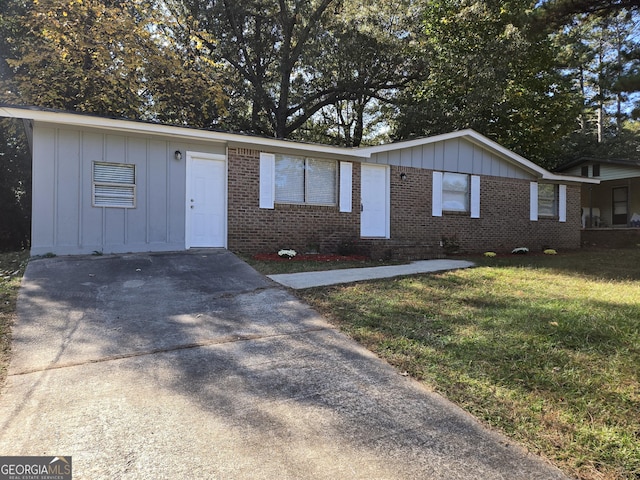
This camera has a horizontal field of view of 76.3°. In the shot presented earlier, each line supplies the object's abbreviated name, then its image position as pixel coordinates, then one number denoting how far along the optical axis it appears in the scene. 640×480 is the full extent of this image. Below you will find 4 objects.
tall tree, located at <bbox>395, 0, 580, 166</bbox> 16.39
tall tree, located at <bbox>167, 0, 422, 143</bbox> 17.92
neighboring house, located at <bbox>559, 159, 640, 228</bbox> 17.09
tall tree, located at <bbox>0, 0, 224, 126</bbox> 12.48
